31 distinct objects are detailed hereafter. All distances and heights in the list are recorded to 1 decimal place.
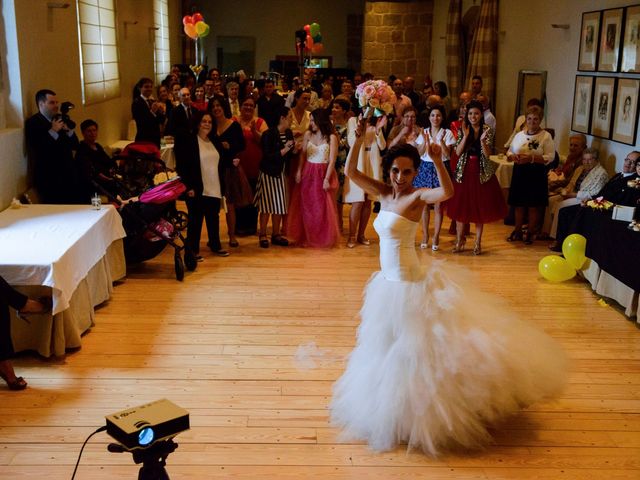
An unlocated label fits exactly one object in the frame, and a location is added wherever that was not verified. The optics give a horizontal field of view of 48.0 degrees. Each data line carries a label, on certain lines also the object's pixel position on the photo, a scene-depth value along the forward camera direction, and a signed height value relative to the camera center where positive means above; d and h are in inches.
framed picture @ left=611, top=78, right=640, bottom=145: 275.9 -15.3
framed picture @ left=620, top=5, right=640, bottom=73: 275.9 +11.5
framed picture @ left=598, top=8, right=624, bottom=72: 292.5 +12.8
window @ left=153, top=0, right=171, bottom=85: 505.7 +17.7
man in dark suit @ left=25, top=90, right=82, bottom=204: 237.1 -29.2
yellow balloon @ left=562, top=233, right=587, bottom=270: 247.4 -60.1
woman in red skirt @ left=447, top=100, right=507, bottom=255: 273.0 -43.1
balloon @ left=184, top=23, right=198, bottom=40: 516.7 +24.3
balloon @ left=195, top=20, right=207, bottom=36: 514.9 +26.3
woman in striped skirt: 274.2 -42.0
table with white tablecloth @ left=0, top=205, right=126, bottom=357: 171.8 -49.6
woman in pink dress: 273.9 -46.9
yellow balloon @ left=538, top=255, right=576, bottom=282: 248.4 -66.8
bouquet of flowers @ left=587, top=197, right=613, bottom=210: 241.0 -43.7
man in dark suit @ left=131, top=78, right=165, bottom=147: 335.3 -26.4
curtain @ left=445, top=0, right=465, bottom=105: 528.1 +12.2
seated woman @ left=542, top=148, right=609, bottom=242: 273.1 -44.4
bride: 134.2 -53.2
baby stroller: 236.1 -46.9
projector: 81.7 -40.7
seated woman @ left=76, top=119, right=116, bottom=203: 248.8 -35.6
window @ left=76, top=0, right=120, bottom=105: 314.0 +5.9
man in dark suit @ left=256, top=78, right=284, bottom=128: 360.1 -18.8
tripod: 83.4 -44.6
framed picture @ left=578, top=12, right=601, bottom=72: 313.6 +13.0
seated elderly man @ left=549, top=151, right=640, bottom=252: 239.1 -40.5
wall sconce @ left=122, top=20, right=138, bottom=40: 393.7 +20.6
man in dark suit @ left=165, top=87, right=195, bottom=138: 315.0 -21.5
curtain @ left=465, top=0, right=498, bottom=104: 449.1 +14.5
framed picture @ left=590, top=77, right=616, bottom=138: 298.2 -14.5
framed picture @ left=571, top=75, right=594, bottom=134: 319.9 -14.3
